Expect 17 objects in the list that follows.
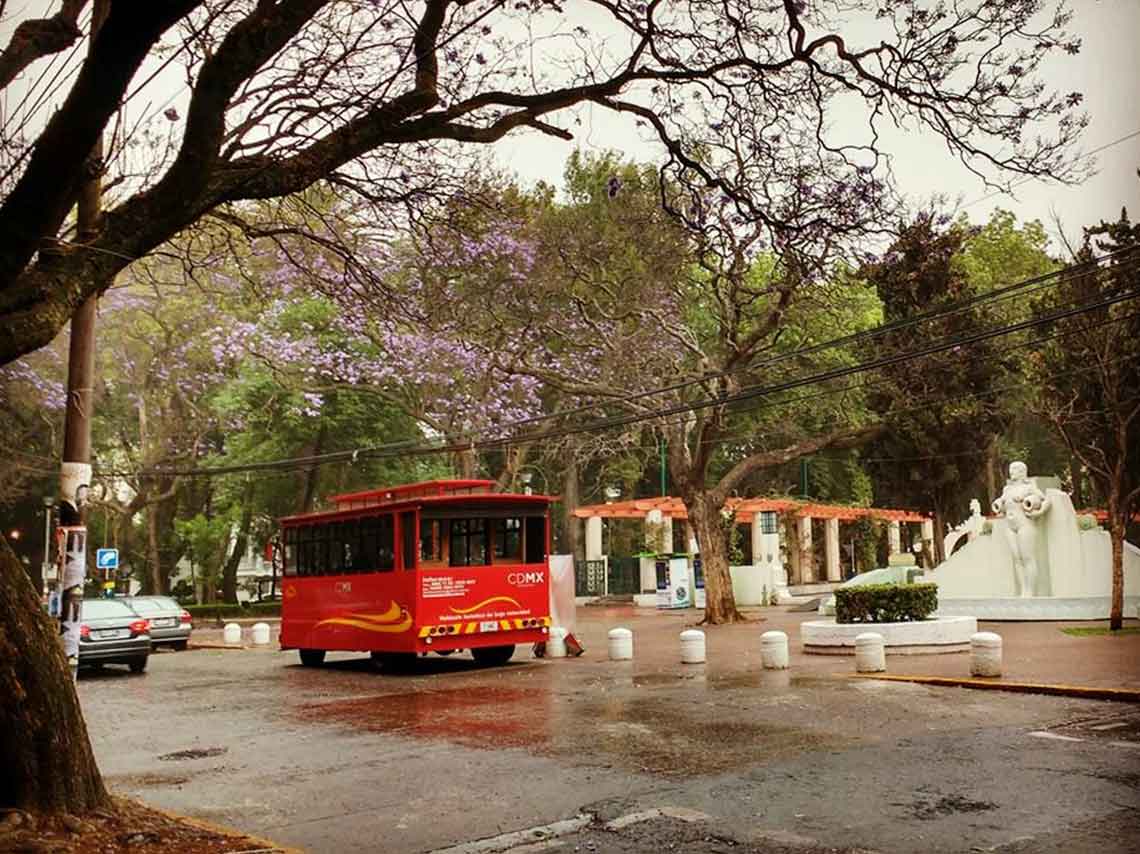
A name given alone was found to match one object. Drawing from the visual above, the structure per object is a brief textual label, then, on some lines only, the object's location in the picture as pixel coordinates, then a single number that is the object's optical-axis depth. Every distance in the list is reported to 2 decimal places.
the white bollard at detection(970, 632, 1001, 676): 14.34
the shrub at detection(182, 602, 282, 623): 41.56
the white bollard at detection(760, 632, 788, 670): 16.84
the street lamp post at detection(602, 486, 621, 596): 49.97
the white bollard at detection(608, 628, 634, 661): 19.72
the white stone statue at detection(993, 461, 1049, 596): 26.39
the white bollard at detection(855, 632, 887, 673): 15.67
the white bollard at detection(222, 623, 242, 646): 29.41
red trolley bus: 18.81
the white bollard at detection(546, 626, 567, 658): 21.22
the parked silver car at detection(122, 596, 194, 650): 25.58
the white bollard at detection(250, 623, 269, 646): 29.22
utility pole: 10.45
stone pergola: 41.44
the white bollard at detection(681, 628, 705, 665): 18.41
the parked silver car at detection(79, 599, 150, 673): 21.16
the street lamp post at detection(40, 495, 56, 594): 30.90
